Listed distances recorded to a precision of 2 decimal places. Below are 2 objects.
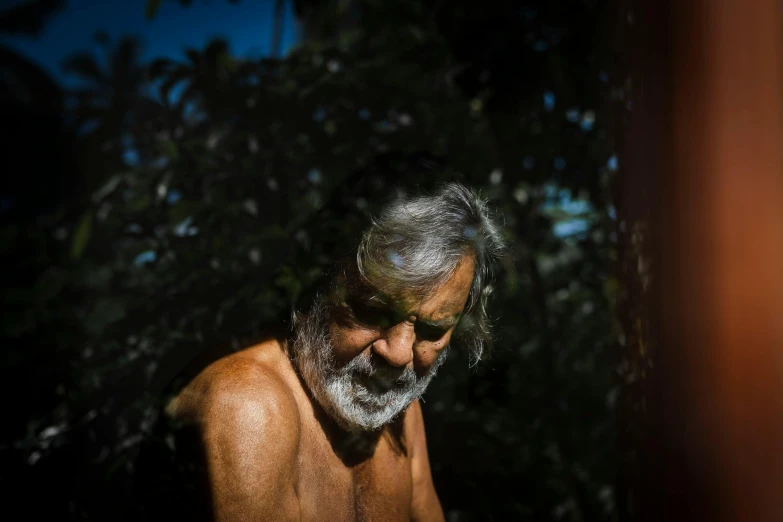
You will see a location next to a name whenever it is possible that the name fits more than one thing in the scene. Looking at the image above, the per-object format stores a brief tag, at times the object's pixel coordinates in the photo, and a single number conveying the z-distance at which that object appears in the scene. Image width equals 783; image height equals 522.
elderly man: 1.23
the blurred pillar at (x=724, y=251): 1.12
